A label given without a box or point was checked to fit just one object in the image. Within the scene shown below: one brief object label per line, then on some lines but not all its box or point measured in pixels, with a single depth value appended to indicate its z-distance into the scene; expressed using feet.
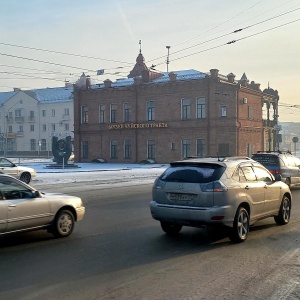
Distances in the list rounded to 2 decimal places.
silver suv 22.16
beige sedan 21.42
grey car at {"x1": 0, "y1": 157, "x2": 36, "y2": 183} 61.64
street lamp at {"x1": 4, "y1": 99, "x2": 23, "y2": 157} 237.57
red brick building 119.68
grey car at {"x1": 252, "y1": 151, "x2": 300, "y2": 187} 47.88
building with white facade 225.63
